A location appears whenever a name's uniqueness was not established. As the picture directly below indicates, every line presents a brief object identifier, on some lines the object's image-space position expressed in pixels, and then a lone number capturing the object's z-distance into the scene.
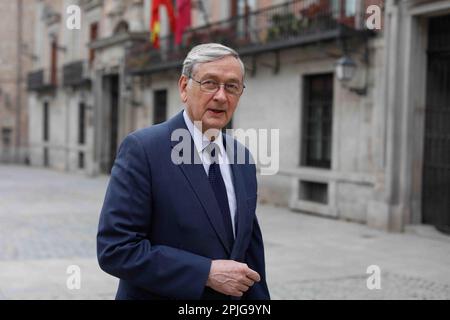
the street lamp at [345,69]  11.05
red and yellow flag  16.48
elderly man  2.19
